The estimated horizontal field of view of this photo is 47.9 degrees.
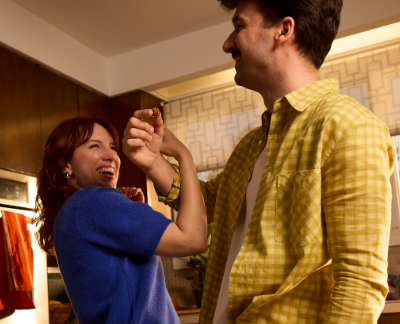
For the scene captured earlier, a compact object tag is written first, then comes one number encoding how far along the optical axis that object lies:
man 0.82
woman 1.17
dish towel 2.61
